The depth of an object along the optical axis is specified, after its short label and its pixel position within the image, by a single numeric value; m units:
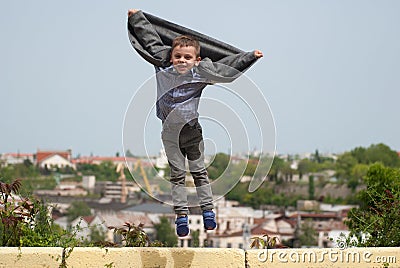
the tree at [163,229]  88.31
